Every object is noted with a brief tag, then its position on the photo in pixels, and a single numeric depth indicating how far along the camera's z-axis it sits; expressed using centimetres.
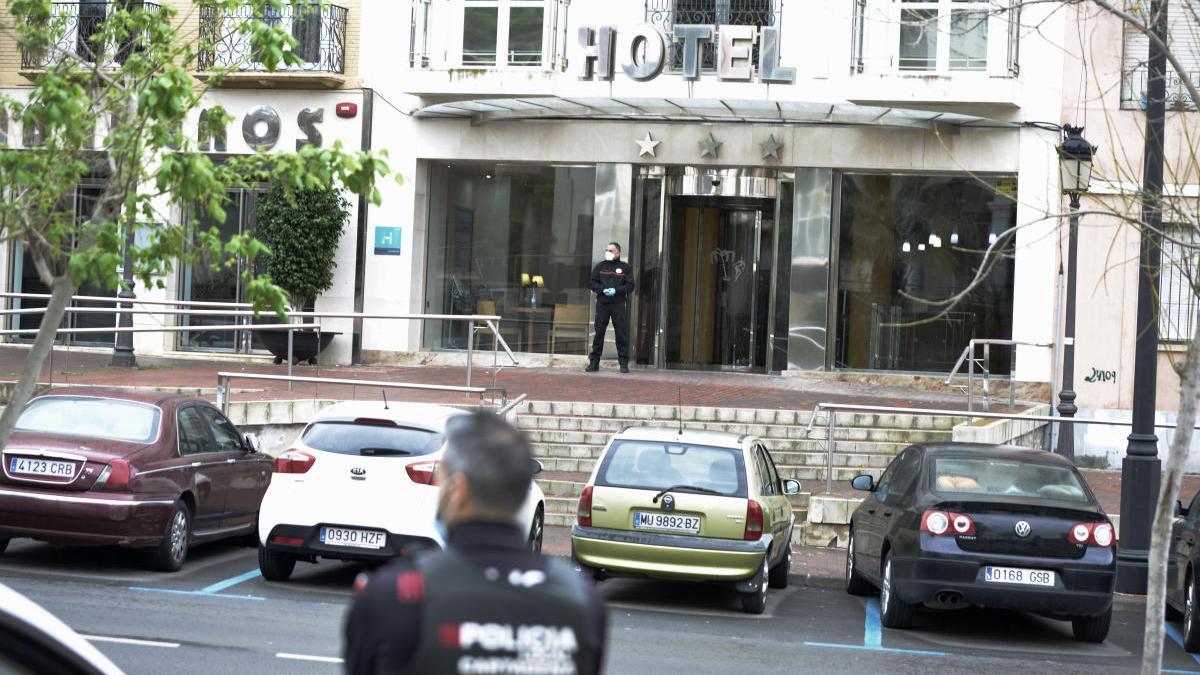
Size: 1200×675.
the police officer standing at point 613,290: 2366
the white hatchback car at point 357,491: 1163
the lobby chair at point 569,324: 2589
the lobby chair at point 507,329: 2616
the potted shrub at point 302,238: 2505
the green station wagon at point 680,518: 1180
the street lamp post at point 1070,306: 1756
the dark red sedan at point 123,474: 1161
